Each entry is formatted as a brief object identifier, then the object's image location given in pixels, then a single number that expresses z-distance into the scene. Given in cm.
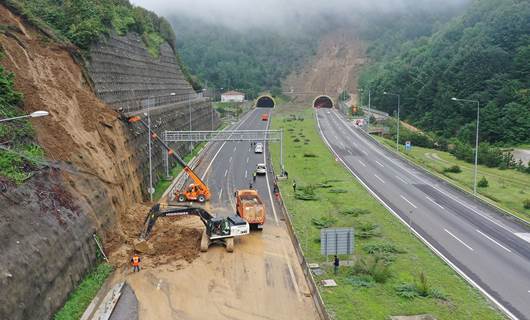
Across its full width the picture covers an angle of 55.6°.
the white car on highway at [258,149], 7300
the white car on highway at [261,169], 5669
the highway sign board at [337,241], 2689
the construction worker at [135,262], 2785
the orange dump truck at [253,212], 3512
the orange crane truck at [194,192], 4378
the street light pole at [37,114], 1549
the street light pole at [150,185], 4325
